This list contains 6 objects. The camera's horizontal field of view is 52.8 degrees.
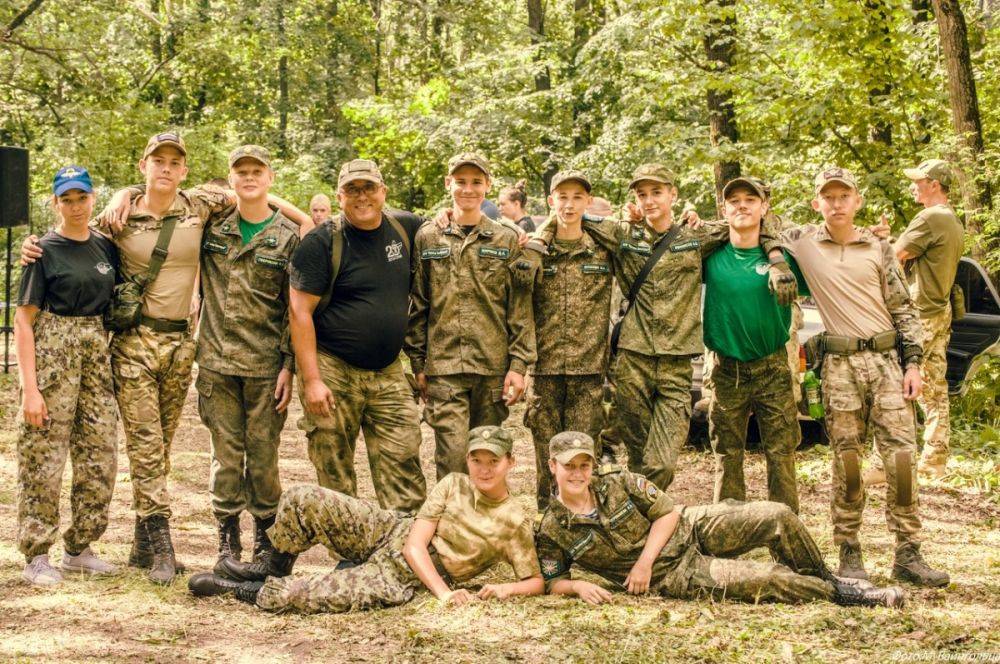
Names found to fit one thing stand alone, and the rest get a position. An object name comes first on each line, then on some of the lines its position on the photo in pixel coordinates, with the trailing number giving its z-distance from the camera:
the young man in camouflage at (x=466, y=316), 5.50
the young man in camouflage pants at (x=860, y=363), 5.32
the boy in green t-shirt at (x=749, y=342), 5.60
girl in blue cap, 5.12
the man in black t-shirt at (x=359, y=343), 5.12
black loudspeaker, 7.54
